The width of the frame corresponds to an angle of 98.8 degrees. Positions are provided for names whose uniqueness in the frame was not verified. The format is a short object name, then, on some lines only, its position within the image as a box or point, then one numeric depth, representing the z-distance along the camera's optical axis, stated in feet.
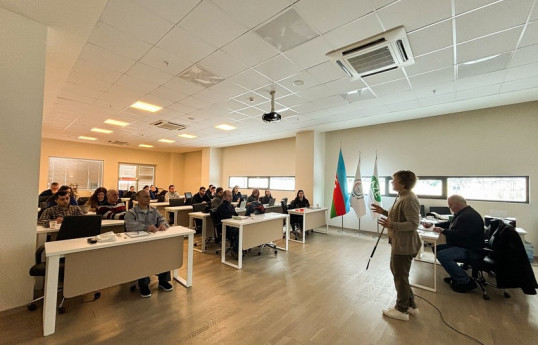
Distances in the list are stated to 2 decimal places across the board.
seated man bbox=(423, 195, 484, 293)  10.82
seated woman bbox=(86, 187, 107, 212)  14.35
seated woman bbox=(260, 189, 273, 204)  24.98
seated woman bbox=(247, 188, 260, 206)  20.16
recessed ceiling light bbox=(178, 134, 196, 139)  28.53
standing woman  8.16
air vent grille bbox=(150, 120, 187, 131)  22.47
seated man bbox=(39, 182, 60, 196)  18.74
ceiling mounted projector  14.08
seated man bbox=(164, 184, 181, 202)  27.53
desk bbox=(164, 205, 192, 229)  19.29
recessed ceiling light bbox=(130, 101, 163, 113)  17.54
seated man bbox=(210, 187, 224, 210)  16.41
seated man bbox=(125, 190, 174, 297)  9.96
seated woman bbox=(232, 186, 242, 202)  27.96
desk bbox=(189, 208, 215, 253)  16.26
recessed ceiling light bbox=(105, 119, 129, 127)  22.47
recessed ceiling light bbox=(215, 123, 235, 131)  23.66
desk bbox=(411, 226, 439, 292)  11.10
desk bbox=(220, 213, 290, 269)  13.42
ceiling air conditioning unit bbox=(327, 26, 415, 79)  9.17
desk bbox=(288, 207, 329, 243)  19.43
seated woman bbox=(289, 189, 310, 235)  21.31
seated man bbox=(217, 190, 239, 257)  14.82
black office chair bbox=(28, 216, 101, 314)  8.14
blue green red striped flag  21.01
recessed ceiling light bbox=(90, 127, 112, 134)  25.85
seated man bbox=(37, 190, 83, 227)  10.83
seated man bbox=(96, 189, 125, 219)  13.34
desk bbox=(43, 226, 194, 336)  7.29
